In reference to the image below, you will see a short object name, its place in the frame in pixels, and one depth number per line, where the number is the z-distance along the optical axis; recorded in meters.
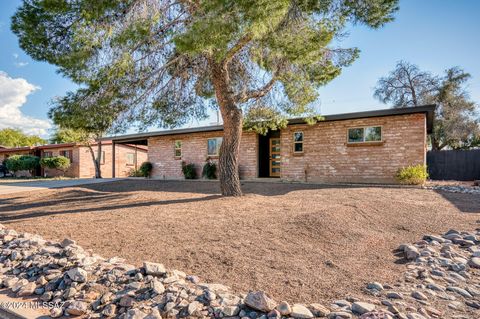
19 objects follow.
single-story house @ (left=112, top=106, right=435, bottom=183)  10.12
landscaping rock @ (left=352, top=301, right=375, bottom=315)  2.01
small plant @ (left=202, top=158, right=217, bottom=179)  13.80
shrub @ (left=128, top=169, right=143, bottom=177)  17.98
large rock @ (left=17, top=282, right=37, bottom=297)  2.53
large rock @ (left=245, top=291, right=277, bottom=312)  2.03
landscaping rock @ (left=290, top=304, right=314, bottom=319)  1.97
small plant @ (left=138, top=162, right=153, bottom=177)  16.28
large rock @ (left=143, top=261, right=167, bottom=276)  2.58
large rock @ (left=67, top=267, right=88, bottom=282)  2.56
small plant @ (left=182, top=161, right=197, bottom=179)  14.51
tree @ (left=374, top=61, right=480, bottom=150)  18.64
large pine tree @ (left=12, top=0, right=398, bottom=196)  4.76
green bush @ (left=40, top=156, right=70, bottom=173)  20.48
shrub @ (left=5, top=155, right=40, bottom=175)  21.91
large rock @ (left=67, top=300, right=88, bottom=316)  2.19
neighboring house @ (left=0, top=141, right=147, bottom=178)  21.88
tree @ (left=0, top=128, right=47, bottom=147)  48.28
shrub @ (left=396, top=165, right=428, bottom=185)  9.48
